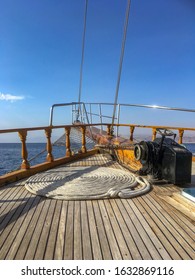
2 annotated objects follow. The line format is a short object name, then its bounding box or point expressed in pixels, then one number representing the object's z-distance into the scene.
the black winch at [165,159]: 2.35
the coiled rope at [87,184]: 2.19
